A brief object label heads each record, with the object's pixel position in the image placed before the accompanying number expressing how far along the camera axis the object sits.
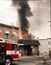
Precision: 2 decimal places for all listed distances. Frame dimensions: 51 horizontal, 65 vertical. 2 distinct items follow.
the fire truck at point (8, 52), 10.86
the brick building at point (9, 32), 21.79
